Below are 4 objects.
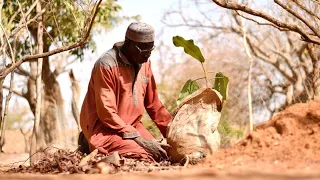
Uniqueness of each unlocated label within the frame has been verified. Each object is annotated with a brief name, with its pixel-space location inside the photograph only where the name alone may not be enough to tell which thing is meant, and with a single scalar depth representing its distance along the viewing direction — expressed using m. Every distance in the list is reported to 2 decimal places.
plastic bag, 5.86
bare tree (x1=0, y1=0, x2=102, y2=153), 17.48
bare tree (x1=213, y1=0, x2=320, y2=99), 5.66
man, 6.11
